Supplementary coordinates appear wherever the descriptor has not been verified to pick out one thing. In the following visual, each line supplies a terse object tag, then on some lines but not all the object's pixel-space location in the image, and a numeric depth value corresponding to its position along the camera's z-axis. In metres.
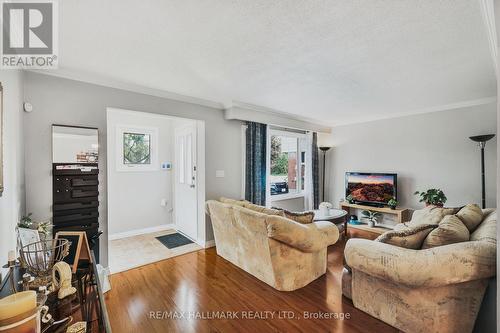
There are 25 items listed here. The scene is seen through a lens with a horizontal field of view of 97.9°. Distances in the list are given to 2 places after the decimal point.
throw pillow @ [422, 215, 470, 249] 1.74
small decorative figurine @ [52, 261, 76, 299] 1.06
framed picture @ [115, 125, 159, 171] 4.16
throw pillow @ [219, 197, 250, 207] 3.03
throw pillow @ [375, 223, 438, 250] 1.84
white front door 3.88
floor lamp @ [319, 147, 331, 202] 5.46
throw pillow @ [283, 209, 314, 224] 2.45
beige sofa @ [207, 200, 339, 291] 2.16
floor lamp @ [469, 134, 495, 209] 3.21
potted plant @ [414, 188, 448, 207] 3.62
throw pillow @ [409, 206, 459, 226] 2.49
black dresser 2.32
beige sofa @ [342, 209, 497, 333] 1.51
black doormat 3.75
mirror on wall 2.34
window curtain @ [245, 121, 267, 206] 4.12
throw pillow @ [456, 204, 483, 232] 2.14
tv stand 4.04
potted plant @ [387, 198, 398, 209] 4.15
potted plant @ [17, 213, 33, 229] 1.73
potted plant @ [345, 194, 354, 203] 4.76
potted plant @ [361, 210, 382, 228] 4.43
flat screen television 4.34
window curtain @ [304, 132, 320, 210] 5.39
